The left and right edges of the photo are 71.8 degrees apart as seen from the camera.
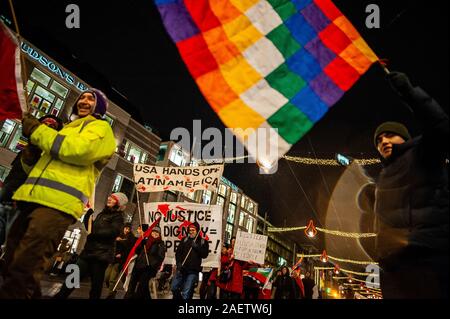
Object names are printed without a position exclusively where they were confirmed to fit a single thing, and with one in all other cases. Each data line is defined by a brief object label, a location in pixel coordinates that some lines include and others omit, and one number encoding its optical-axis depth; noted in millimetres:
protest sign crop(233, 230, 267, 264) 10406
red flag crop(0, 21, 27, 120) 3992
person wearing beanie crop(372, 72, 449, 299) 2092
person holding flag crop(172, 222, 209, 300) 7301
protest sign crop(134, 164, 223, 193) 9234
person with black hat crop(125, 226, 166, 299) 7230
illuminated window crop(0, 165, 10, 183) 22059
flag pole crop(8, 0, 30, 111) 3589
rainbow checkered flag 3887
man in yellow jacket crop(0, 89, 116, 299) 2516
